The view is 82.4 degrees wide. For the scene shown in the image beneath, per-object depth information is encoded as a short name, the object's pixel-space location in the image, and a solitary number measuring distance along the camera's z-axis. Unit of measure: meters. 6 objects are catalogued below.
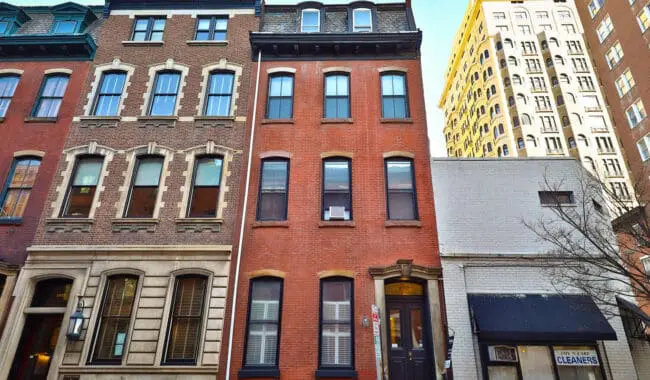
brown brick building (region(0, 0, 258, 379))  10.00
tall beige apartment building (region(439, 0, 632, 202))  47.62
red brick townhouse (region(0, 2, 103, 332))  11.61
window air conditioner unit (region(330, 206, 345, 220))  11.27
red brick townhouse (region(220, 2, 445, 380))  9.87
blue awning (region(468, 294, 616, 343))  9.26
